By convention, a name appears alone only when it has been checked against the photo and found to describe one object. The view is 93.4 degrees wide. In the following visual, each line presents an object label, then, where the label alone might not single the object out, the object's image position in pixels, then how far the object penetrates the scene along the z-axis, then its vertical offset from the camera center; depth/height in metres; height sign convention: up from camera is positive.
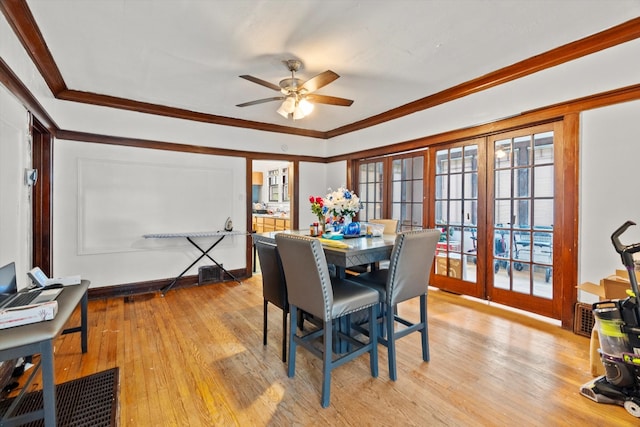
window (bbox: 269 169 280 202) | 8.23 +0.71
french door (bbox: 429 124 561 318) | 2.96 -0.05
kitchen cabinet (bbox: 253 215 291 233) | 6.57 -0.28
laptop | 1.86 -0.57
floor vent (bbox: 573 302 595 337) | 2.59 -0.93
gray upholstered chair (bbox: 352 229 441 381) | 2.01 -0.48
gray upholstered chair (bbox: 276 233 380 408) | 1.80 -0.56
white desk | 1.39 -0.65
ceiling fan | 2.66 +1.13
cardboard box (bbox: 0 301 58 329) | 1.50 -0.54
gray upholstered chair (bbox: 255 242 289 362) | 2.29 -0.55
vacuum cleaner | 1.71 -0.79
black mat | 1.67 -1.15
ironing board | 3.96 -0.38
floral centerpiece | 2.58 +0.07
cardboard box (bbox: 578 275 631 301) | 2.20 -0.57
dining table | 1.94 -0.26
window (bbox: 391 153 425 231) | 4.20 +0.31
